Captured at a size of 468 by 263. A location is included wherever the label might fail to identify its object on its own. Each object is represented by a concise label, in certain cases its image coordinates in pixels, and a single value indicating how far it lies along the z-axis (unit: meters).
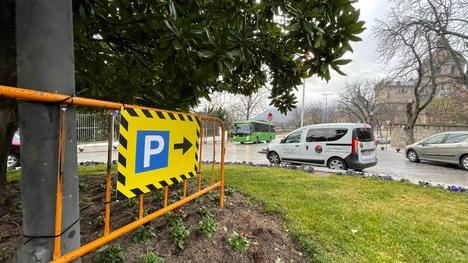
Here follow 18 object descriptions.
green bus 30.53
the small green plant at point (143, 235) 2.80
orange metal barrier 1.33
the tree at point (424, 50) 18.45
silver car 11.98
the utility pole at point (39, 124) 1.49
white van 10.25
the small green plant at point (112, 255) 2.36
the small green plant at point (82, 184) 5.09
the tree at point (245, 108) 45.16
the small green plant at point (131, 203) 3.73
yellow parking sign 1.97
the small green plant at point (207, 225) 3.03
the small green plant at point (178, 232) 2.80
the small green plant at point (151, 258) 2.41
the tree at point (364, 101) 40.96
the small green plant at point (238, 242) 2.89
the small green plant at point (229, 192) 4.77
